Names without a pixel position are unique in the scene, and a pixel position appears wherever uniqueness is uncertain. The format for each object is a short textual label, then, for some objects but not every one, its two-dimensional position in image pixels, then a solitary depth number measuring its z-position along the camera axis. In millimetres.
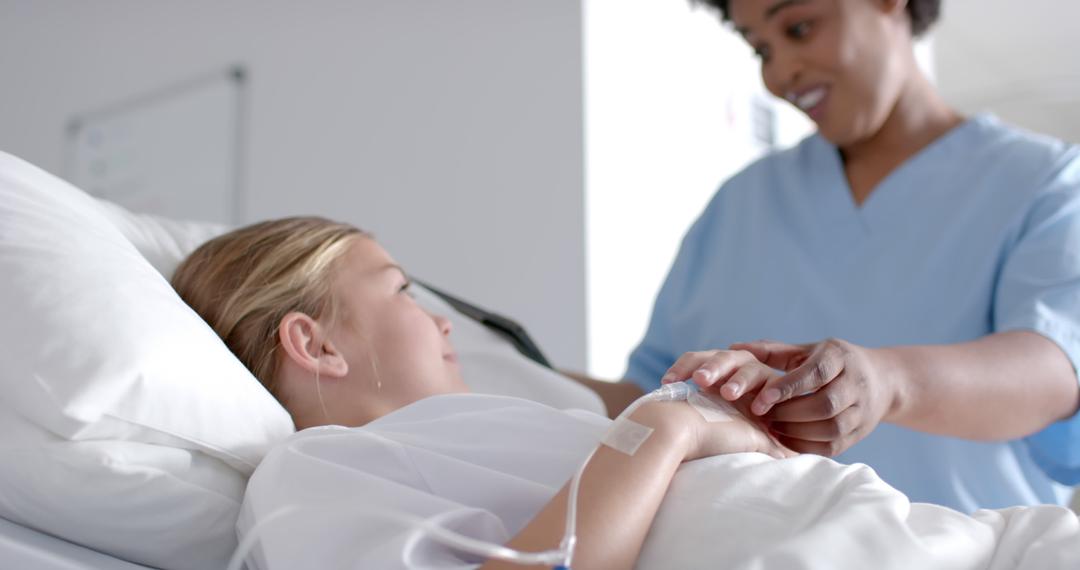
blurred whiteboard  2791
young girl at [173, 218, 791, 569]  730
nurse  1056
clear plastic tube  567
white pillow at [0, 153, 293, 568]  803
